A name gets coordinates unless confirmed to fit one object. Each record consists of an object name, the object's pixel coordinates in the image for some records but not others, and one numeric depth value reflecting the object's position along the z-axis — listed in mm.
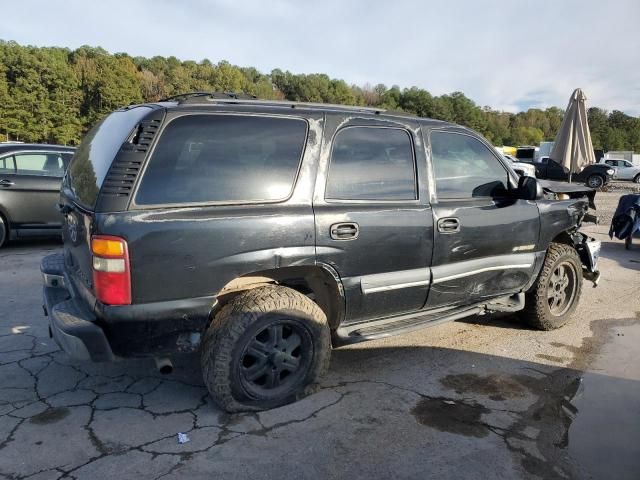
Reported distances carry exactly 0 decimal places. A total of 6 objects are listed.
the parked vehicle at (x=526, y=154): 33031
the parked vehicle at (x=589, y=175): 24983
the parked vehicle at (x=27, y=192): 7371
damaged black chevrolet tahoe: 2615
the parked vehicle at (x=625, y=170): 30000
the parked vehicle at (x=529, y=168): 18275
